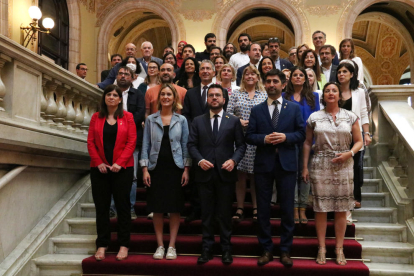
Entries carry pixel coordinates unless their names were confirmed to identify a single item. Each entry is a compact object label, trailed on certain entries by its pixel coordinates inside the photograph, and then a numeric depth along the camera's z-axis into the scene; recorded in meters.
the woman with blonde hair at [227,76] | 4.74
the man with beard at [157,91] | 4.80
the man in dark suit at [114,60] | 6.81
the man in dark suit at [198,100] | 4.45
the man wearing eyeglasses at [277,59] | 6.16
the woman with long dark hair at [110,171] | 3.89
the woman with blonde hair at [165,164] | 3.87
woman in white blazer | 4.35
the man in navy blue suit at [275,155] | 3.70
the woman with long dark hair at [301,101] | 4.23
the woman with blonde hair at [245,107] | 4.29
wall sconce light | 8.44
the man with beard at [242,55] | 6.52
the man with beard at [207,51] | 6.82
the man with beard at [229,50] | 6.96
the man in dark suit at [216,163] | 3.76
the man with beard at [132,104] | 4.53
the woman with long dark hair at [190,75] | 5.17
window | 10.09
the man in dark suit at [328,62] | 5.43
